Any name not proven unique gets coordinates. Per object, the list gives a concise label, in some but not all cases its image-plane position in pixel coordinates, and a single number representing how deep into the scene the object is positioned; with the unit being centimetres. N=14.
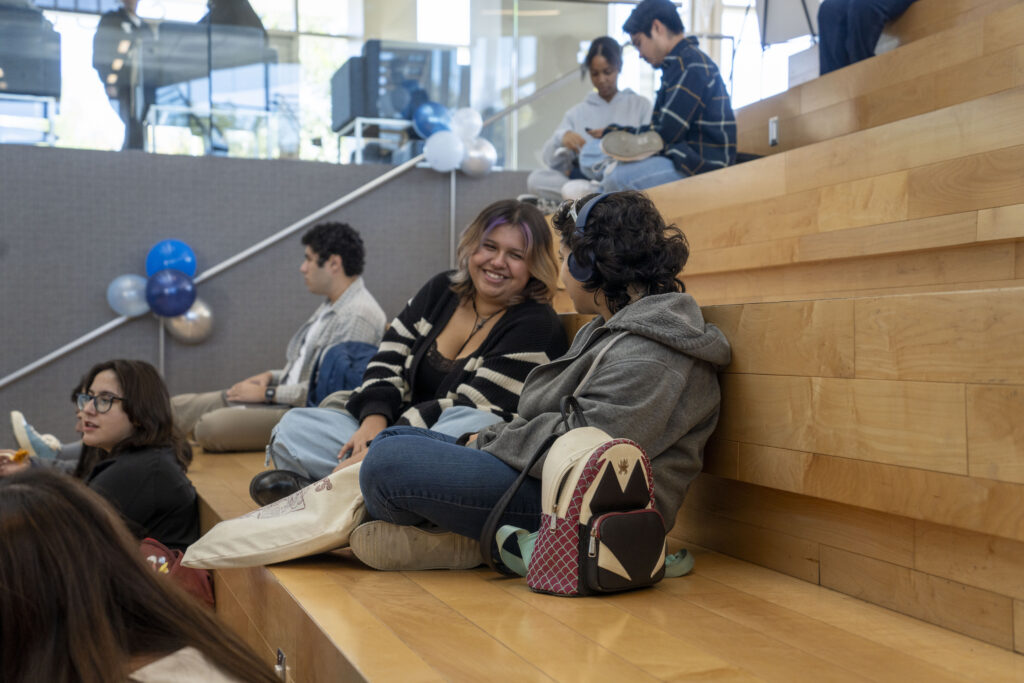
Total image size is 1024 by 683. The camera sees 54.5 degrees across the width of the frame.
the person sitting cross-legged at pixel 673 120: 316
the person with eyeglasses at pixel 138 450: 228
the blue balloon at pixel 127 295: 459
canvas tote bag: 177
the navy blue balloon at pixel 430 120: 515
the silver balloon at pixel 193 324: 471
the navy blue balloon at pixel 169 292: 457
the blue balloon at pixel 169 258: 462
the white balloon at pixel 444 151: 505
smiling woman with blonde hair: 219
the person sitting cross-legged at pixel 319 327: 376
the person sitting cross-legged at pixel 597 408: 166
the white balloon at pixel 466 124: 512
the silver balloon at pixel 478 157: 516
